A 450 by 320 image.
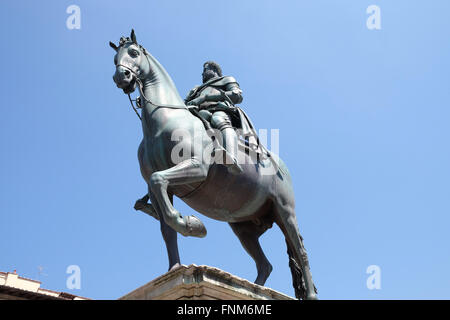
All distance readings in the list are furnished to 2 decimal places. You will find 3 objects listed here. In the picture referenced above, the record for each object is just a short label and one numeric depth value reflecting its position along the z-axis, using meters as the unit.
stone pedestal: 7.22
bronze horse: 8.40
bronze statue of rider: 9.28
